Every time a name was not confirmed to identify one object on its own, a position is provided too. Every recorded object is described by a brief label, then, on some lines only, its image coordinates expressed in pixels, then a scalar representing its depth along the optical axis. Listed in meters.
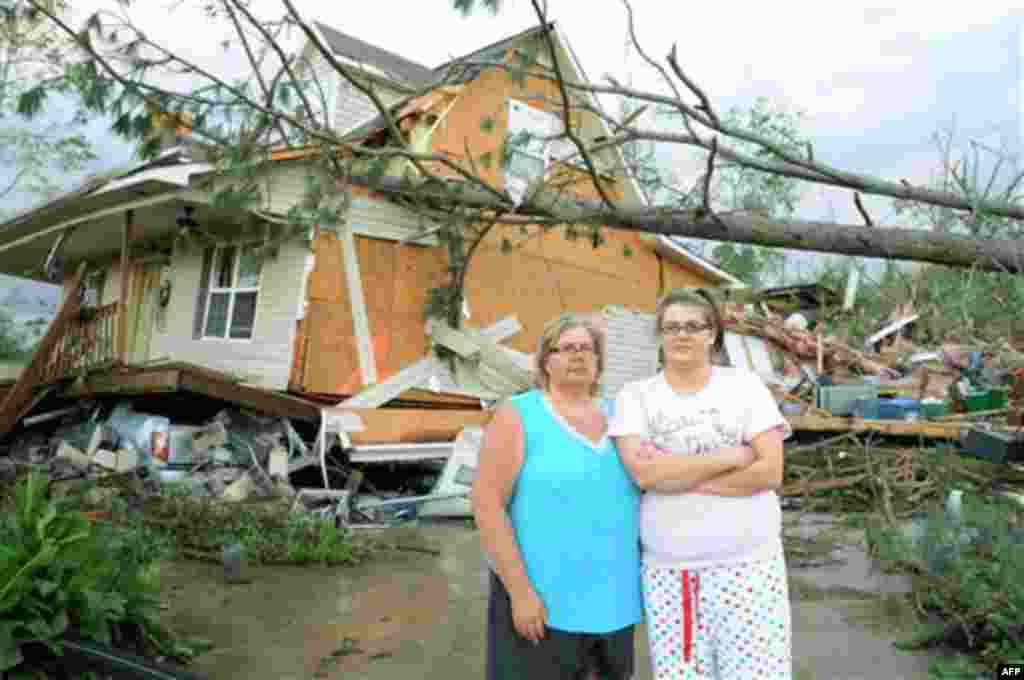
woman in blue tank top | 2.28
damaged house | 9.28
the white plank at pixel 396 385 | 9.68
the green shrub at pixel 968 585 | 3.53
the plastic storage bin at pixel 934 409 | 10.05
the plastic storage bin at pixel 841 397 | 10.92
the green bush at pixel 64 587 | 3.16
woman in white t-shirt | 2.26
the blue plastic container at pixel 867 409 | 10.23
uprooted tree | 5.59
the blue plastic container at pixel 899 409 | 10.02
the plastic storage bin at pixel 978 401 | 9.84
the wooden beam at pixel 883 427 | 9.27
